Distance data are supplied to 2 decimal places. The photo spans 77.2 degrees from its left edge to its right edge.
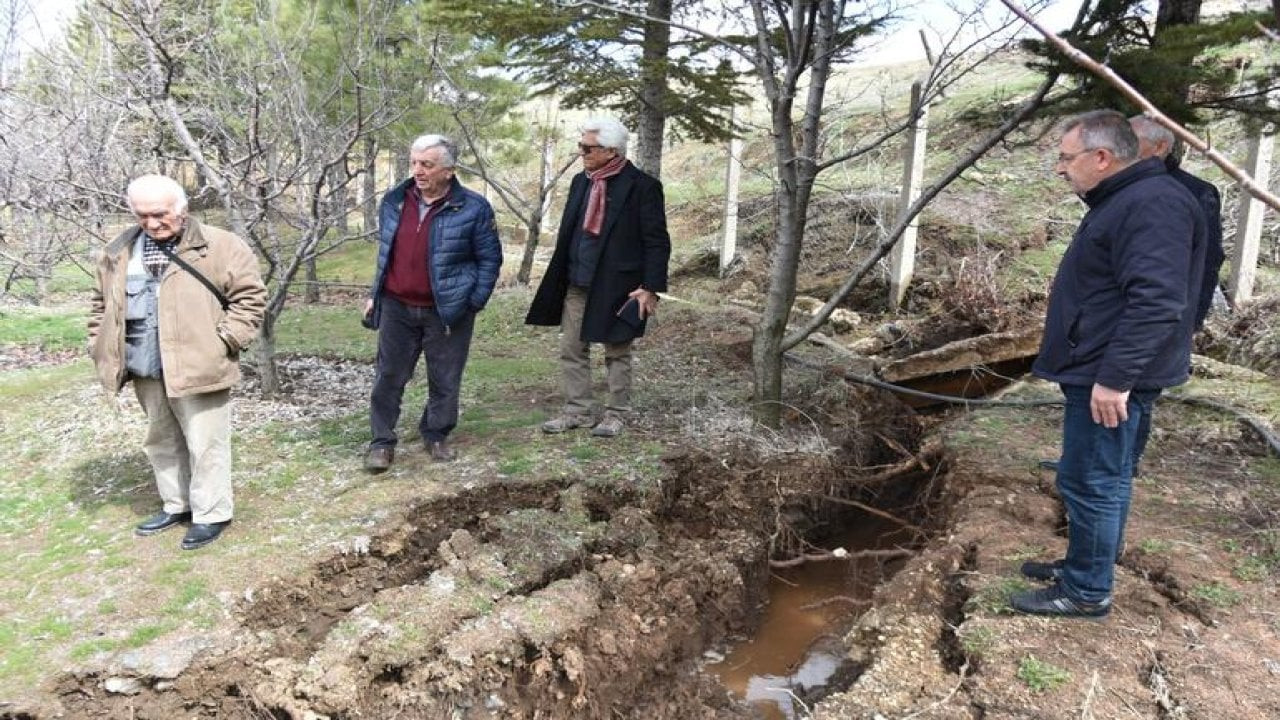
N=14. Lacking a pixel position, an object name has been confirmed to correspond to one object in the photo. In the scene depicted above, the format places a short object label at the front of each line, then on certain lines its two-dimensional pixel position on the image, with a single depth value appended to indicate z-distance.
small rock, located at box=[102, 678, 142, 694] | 2.93
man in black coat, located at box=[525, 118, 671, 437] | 4.97
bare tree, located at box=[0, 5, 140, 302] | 6.64
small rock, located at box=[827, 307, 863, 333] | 8.53
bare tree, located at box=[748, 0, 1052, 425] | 4.27
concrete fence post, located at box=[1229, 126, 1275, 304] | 6.93
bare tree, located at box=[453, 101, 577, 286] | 9.65
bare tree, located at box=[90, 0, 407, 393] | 4.91
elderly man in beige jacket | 3.57
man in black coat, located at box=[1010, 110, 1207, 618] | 2.72
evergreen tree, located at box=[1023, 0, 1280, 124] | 3.56
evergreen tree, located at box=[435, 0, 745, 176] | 6.90
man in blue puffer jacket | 4.43
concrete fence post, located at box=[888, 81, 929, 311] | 8.22
